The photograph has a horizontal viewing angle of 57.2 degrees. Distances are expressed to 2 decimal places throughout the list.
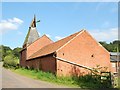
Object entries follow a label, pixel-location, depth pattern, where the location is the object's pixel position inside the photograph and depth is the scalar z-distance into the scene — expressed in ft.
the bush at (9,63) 88.01
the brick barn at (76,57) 44.24
